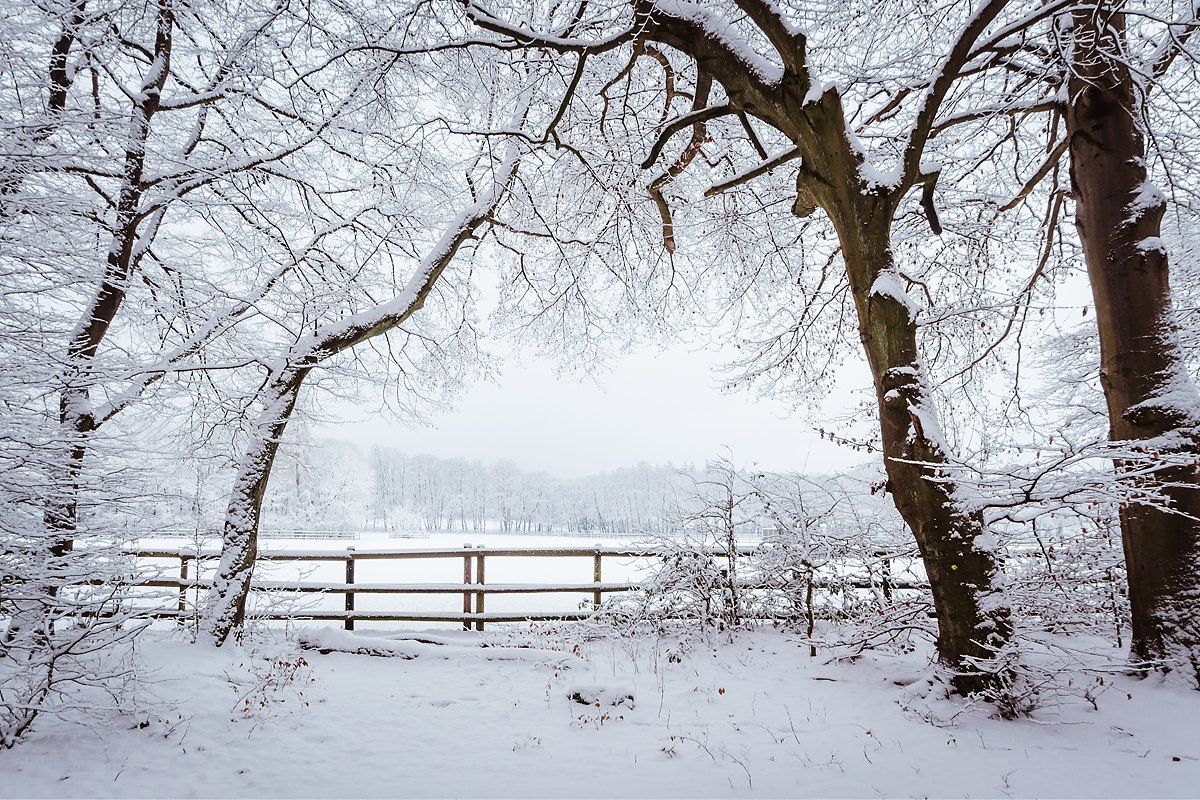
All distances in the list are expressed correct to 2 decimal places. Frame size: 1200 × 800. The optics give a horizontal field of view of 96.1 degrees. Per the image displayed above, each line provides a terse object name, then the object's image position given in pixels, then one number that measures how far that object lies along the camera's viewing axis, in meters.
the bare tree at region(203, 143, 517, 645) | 6.02
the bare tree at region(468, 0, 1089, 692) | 3.46
